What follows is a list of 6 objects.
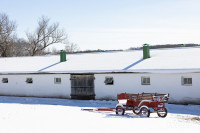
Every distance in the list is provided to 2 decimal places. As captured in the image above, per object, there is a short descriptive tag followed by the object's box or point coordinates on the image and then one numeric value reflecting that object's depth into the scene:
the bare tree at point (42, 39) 63.22
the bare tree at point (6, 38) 59.67
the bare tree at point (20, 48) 66.88
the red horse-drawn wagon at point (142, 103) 14.16
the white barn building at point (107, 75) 18.42
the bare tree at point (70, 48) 82.39
